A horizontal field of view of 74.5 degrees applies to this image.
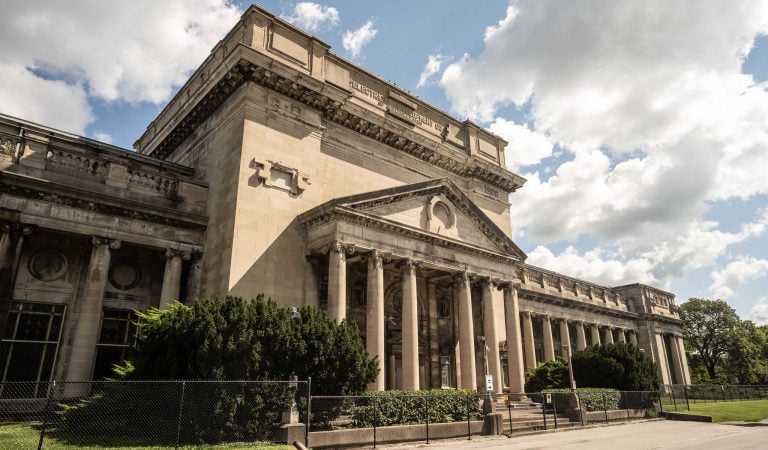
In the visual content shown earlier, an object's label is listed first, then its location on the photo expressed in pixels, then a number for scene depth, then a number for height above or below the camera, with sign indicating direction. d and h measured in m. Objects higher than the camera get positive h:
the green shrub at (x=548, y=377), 33.06 +0.63
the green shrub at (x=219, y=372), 14.58 +0.44
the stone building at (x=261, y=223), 22.11 +7.73
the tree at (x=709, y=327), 75.62 +8.64
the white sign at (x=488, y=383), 21.66 +0.14
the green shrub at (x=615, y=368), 32.28 +1.14
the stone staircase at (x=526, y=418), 23.39 -1.52
